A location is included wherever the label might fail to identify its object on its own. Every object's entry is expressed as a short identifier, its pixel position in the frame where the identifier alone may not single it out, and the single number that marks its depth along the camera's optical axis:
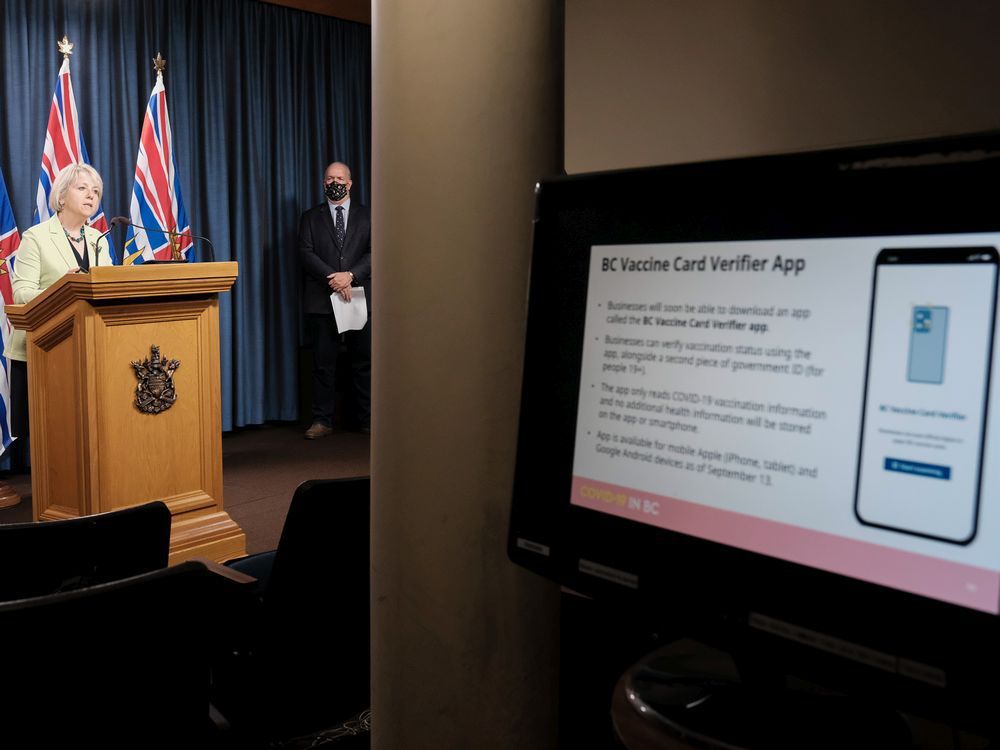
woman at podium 4.90
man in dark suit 7.03
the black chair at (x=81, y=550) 2.11
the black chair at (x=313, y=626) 2.05
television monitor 0.69
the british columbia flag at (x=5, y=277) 5.52
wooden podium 3.73
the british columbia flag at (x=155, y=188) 6.12
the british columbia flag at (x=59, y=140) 5.75
